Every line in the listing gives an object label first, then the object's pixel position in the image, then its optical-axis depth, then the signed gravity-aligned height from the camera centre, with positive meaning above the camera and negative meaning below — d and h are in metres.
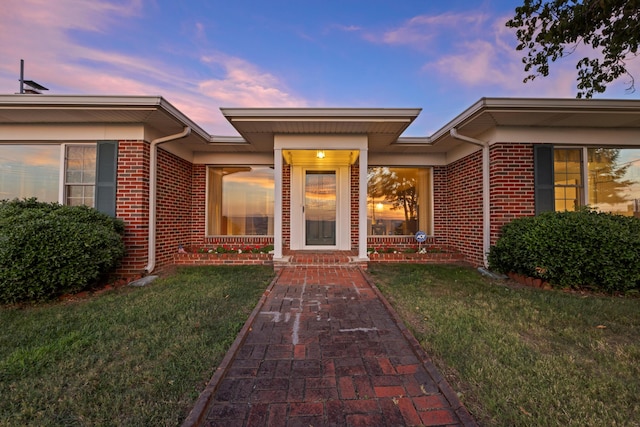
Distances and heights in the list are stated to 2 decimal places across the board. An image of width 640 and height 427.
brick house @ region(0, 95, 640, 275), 4.71 +1.26
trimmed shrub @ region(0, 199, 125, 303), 3.39 -0.44
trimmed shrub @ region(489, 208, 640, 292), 3.95 -0.45
